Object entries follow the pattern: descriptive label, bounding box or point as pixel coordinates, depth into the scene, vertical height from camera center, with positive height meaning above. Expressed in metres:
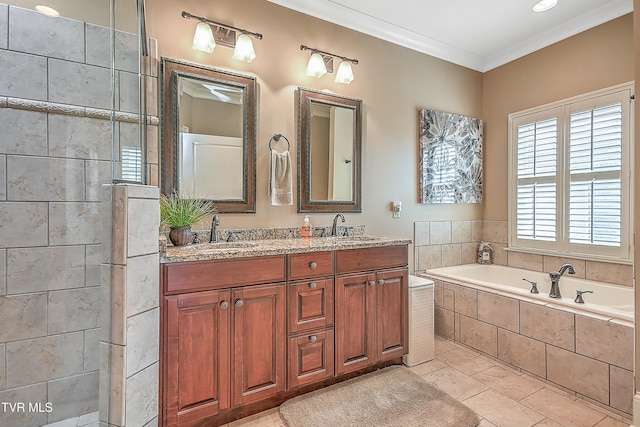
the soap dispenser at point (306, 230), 2.45 -0.15
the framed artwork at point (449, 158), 3.16 +0.56
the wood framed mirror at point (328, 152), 2.51 +0.49
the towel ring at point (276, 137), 2.39 +0.56
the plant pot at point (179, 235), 1.87 -0.15
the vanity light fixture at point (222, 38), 2.08 +1.19
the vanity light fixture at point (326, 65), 2.50 +1.19
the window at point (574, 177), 2.54 +0.32
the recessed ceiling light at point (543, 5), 2.49 +1.66
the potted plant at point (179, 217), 1.83 -0.04
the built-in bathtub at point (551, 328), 1.86 -0.83
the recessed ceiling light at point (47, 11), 1.61 +1.02
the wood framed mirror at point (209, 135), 2.04 +0.52
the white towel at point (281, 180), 2.35 +0.23
